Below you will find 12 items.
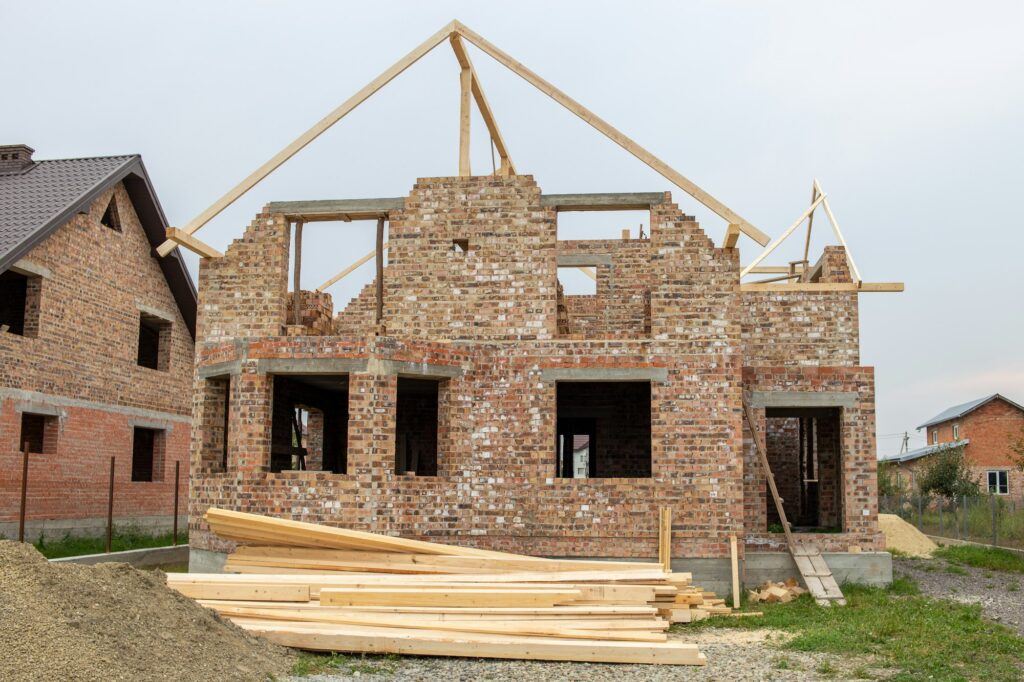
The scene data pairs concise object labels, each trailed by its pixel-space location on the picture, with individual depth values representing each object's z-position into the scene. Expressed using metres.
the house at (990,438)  38.62
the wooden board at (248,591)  9.61
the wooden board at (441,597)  9.30
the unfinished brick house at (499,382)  12.24
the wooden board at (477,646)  8.54
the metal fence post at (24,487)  14.09
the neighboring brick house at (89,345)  16.31
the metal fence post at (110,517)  15.24
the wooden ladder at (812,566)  12.16
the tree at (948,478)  29.89
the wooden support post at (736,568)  11.98
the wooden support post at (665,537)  12.02
